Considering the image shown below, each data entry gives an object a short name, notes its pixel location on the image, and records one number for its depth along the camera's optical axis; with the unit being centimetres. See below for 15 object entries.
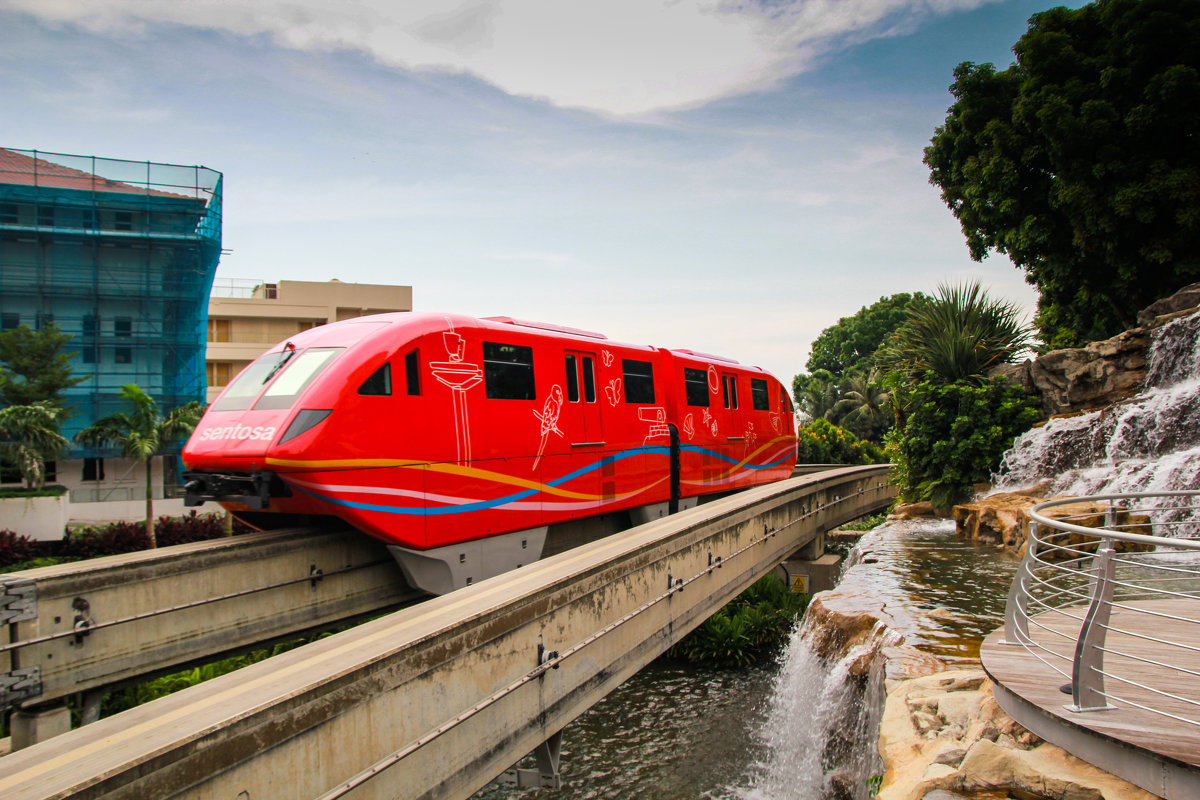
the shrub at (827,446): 3469
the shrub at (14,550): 2375
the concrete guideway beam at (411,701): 382
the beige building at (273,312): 4875
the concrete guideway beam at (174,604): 687
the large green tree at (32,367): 3219
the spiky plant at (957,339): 2067
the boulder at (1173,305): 2052
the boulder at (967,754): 464
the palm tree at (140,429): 3133
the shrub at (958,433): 1859
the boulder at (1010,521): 1259
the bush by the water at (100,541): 2394
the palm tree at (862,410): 5525
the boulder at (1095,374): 1914
